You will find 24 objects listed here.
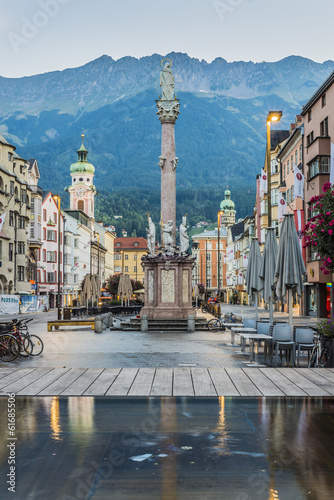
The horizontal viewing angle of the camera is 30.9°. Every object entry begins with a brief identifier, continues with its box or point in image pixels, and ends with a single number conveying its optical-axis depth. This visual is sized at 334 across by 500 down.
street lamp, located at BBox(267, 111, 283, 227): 22.80
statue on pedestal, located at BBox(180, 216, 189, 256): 33.81
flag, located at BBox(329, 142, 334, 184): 32.70
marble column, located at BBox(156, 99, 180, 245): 35.34
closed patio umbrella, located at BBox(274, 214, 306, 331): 16.86
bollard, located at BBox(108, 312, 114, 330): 34.56
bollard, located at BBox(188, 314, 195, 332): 30.59
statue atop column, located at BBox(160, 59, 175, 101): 37.12
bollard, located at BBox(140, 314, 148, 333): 30.58
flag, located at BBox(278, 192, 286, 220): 43.00
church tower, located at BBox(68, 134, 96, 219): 132.75
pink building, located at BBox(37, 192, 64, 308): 86.75
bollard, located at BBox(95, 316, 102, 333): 30.00
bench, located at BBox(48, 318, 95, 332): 29.58
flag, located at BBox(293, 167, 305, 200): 43.44
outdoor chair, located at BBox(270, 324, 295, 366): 15.20
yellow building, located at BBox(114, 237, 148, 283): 159.25
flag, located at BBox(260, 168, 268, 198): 30.89
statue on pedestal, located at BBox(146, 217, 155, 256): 34.75
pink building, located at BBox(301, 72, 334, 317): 45.50
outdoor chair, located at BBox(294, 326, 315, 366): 15.39
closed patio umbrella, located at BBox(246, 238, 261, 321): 22.94
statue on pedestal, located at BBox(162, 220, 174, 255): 34.41
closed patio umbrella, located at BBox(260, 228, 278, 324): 19.35
